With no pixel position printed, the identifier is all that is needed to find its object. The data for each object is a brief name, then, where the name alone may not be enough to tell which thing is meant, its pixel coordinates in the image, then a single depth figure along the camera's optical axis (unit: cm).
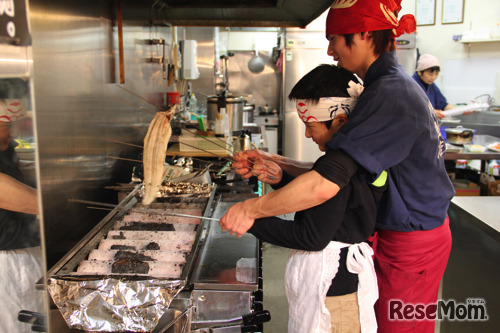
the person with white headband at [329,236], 160
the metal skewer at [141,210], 225
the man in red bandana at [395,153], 157
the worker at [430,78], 546
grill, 156
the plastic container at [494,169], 615
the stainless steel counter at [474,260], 245
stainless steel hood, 324
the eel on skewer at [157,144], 186
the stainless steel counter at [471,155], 485
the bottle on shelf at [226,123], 430
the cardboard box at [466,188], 538
